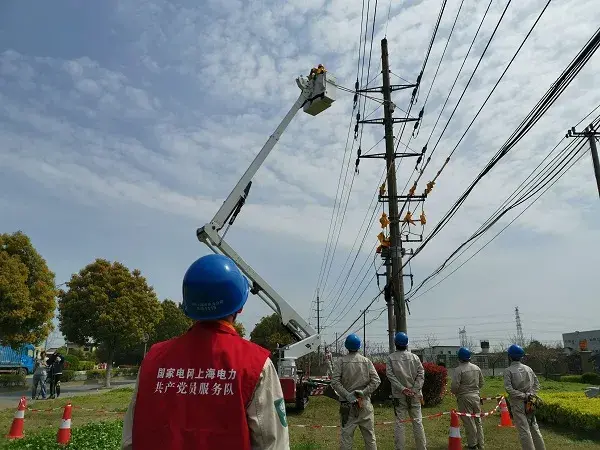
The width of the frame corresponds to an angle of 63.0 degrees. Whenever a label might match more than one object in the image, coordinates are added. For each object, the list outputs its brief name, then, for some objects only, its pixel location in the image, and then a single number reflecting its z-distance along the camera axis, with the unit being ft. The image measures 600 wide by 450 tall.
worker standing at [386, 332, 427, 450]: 26.14
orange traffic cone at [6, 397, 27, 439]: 31.14
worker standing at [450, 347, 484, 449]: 28.81
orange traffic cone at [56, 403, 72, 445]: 25.92
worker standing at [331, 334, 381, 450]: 24.32
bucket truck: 44.09
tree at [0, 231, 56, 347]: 65.77
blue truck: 108.47
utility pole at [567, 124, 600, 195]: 59.49
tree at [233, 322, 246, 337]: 169.89
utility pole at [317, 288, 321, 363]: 199.46
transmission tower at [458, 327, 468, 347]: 252.42
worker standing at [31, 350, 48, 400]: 61.16
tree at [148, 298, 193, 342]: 148.36
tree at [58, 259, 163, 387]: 80.64
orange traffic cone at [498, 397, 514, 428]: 35.53
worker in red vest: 6.39
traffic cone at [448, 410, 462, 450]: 23.17
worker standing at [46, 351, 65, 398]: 62.85
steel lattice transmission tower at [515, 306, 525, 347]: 292.40
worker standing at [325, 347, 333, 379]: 56.24
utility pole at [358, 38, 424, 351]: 47.50
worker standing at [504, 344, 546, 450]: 25.12
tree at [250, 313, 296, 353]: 142.57
